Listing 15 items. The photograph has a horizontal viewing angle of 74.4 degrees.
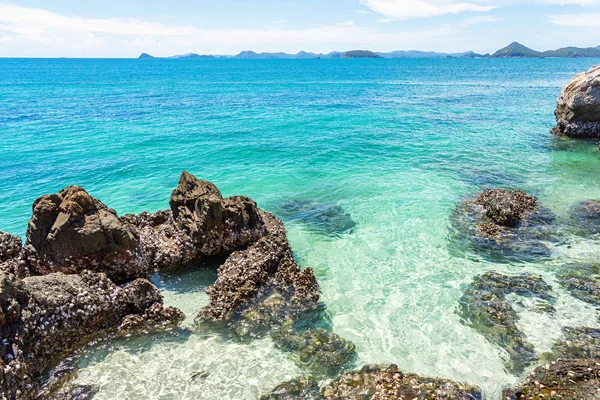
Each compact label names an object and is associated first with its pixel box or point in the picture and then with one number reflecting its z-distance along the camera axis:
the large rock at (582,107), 33.72
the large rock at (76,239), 13.07
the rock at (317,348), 10.62
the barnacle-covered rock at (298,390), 9.64
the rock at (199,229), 14.99
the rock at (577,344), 10.59
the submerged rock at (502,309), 10.95
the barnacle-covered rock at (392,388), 9.27
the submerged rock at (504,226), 16.47
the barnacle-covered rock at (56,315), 9.27
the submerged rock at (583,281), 13.17
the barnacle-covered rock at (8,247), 13.24
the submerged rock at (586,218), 17.78
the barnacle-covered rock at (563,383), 8.91
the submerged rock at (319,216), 19.39
